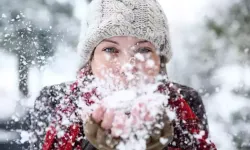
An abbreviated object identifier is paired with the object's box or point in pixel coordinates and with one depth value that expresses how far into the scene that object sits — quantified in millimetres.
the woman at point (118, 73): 1533
